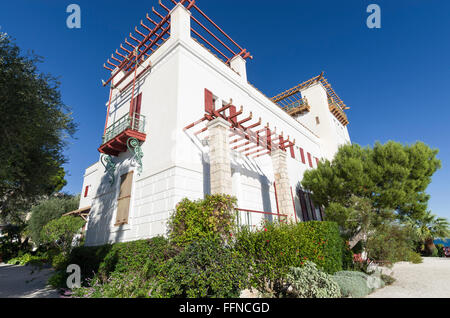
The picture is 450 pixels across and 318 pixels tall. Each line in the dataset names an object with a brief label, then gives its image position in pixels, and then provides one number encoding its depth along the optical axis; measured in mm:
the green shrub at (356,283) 5602
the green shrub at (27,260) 15191
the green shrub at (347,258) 8673
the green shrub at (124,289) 4453
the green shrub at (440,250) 15806
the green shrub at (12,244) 20219
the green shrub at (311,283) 5070
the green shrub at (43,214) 17703
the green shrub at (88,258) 7680
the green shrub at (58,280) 7568
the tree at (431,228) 14289
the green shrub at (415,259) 11334
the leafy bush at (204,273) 4227
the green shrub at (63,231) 14529
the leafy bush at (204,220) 6105
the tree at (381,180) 11070
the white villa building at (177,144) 7941
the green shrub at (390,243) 7547
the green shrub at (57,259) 12341
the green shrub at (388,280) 7332
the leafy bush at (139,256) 6047
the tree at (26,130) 6797
